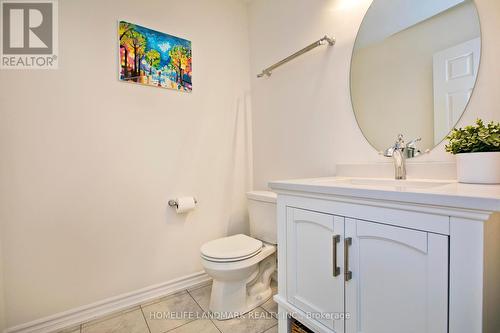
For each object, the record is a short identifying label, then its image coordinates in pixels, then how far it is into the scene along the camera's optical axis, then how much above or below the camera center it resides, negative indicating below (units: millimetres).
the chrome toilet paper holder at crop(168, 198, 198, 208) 1764 -290
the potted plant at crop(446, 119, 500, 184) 807 +36
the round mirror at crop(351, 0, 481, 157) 999 +459
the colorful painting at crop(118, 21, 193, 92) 1597 +771
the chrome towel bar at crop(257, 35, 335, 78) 1452 +750
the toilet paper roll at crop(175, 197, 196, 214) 1737 -300
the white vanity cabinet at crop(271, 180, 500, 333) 631 -330
